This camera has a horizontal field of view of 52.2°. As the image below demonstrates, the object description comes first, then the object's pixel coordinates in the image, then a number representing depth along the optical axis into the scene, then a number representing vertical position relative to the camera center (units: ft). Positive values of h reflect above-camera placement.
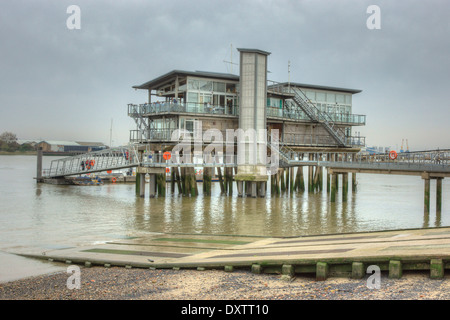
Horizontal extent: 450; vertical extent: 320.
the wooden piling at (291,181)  158.86 -8.83
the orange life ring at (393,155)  115.85 +0.56
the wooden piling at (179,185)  149.38 -9.93
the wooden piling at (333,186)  122.28 -7.93
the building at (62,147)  599.16 +9.48
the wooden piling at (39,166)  187.40 -5.03
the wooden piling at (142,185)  133.64 -8.89
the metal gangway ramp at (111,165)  133.42 -2.36
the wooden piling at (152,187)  134.62 -9.40
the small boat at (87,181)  183.73 -10.97
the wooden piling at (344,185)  130.33 -8.23
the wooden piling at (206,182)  144.56 -8.43
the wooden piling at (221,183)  150.60 -9.27
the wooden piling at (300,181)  162.71 -8.84
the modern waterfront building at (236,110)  137.28 +14.78
